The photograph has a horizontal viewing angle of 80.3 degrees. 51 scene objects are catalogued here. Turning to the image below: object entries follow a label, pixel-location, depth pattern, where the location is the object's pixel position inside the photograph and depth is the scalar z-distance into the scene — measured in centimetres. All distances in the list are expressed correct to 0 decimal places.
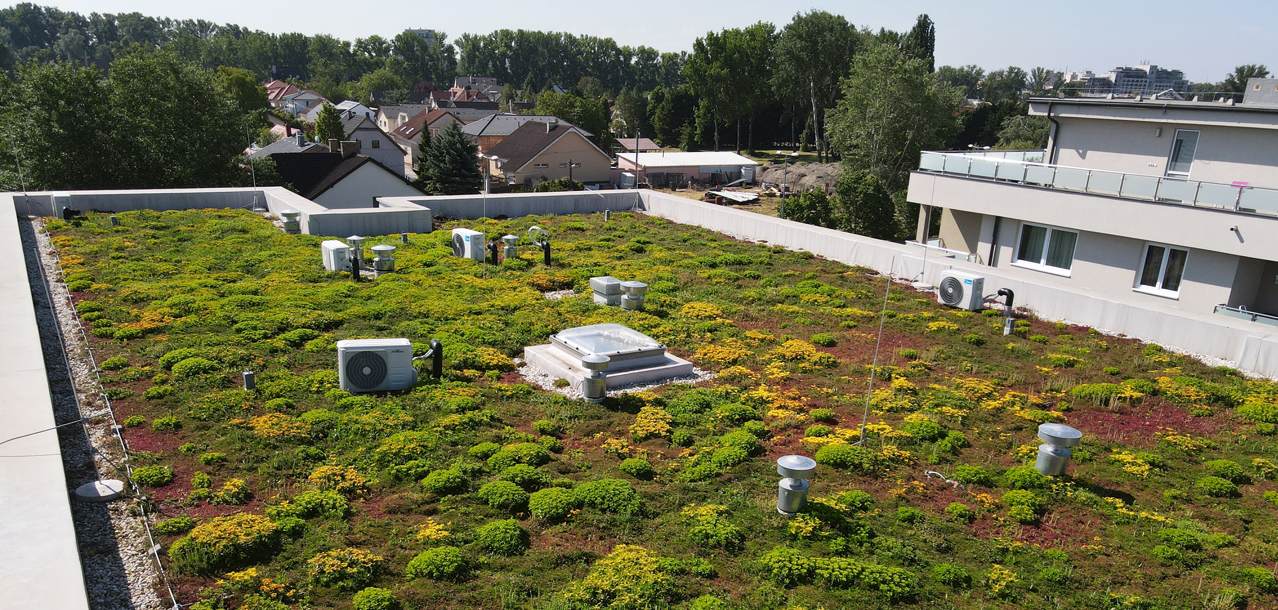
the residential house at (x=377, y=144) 6600
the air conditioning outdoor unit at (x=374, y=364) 1154
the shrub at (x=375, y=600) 677
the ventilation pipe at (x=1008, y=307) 1539
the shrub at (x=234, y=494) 850
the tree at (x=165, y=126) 3703
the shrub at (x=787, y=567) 744
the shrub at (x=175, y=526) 782
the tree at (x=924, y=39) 7288
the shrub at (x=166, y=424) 1009
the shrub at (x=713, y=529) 803
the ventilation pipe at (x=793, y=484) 842
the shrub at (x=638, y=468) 956
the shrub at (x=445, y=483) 898
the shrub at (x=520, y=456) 961
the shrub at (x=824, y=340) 1473
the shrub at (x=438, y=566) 736
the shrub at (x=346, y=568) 717
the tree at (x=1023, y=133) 6344
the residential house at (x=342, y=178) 3628
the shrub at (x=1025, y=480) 942
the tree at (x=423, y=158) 5366
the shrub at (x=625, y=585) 695
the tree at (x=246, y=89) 9975
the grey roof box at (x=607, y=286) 1673
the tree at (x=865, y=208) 3700
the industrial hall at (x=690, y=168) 6825
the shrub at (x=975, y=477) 959
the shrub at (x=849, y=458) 986
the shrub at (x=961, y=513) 874
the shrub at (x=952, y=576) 744
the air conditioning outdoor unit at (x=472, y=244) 2053
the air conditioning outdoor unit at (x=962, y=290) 1673
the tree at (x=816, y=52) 8125
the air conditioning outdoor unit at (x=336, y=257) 1859
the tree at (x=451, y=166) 5134
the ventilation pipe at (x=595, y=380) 1175
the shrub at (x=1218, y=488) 938
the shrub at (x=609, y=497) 866
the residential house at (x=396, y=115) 10112
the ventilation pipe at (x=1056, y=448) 947
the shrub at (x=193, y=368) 1191
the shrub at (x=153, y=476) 872
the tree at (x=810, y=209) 3756
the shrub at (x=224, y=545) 732
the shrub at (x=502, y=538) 784
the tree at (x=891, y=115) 5116
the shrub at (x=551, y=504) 852
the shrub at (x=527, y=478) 920
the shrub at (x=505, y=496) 869
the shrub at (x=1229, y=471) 975
